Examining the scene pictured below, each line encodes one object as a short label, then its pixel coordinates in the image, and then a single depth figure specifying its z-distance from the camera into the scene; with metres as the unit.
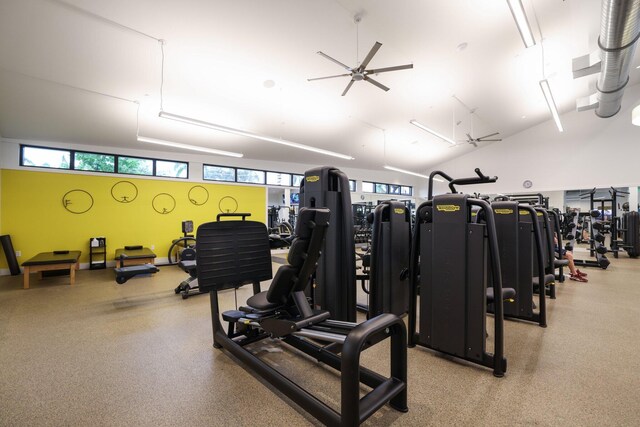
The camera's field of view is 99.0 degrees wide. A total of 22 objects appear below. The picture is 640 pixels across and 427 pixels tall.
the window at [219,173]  8.38
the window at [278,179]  9.67
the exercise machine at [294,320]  1.41
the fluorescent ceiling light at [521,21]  2.92
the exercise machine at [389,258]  2.72
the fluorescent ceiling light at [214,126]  4.25
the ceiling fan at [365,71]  3.83
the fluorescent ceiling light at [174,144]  4.84
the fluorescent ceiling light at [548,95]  4.87
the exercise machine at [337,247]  2.35
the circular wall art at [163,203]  7.45
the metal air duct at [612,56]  3.38
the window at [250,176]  9.01
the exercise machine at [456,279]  2.05
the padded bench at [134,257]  5.68
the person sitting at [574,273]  5.14
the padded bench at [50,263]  4.72
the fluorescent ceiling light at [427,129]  6.78
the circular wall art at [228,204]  8.53
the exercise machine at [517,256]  3.04
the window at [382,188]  13.02
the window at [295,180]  10.29
